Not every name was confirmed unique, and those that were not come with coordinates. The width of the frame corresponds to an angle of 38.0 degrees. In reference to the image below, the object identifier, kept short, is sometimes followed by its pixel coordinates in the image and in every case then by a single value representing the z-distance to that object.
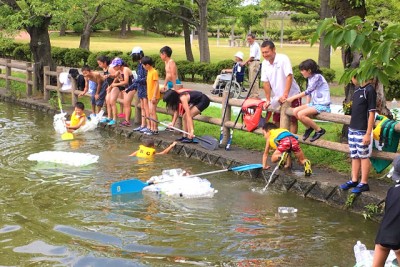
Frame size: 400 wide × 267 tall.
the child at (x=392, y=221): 4.13
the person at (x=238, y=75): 15.99
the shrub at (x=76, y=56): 28.28
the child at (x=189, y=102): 10.35
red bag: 9.23
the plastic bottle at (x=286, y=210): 7.10
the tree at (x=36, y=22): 15.73
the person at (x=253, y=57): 16.02
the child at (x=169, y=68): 10.58
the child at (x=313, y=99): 8.21
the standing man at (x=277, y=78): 8.83
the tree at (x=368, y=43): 4.34
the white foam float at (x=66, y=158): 9.55
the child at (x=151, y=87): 10.96
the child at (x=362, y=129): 6.85
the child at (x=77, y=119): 12.33
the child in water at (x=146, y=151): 10.05
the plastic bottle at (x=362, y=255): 5.10
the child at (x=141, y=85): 11.45
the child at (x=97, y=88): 13.06
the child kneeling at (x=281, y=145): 7.92
